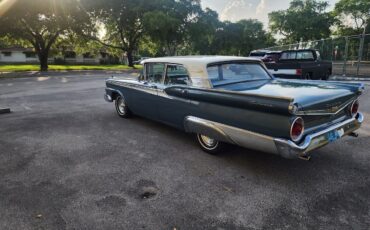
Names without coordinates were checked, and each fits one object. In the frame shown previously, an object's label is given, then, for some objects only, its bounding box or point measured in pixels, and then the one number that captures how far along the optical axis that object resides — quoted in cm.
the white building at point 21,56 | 5370
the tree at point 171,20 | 2920
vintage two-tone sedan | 319
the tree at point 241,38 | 5555
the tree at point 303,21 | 4994
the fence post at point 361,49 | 1518
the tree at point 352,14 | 4543
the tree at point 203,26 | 3307
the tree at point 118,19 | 2927
